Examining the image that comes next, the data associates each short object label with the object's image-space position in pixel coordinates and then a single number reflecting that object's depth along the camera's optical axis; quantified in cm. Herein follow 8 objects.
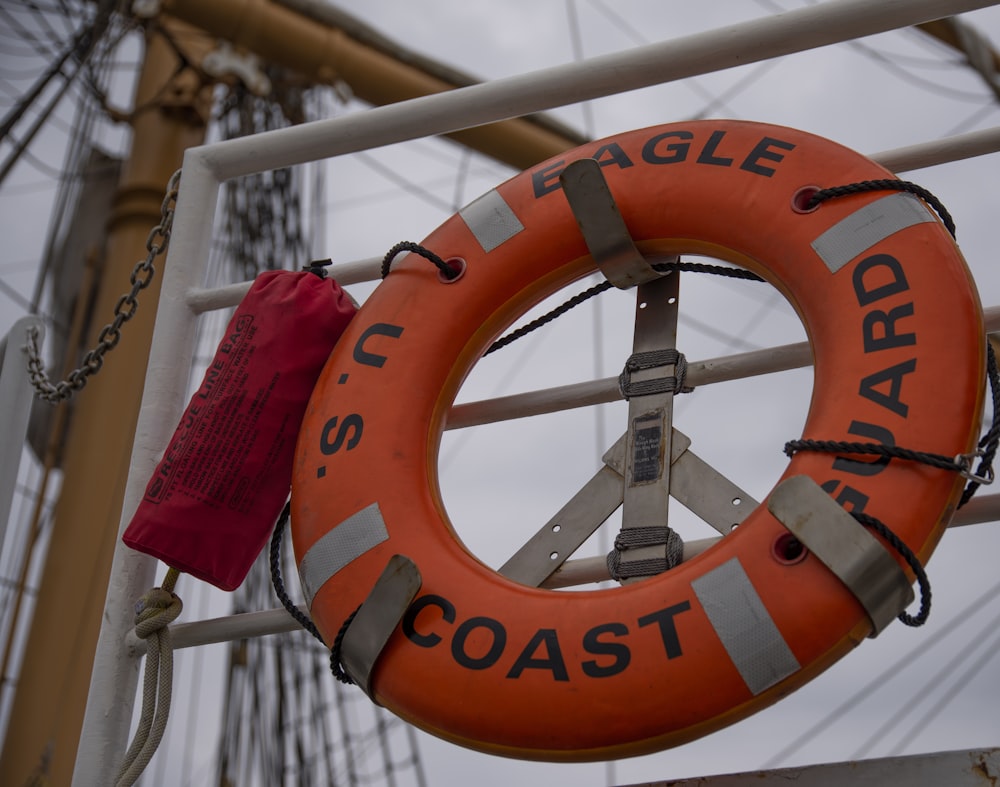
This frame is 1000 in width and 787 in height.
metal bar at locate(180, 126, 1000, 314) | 148
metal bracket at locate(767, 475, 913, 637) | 113
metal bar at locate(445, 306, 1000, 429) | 149
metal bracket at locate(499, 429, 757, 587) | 141
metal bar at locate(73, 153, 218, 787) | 153
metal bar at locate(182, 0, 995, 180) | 149
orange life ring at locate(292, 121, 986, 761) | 116
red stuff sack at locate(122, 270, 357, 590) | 150
